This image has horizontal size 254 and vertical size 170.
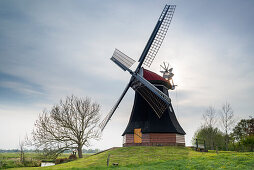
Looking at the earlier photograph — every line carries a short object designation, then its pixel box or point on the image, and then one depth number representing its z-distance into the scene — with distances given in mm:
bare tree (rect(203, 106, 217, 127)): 38616
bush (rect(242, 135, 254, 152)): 37356
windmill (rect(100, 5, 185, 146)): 24672
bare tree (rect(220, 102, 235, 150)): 37062
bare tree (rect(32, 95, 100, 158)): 27953
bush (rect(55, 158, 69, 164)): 29500
